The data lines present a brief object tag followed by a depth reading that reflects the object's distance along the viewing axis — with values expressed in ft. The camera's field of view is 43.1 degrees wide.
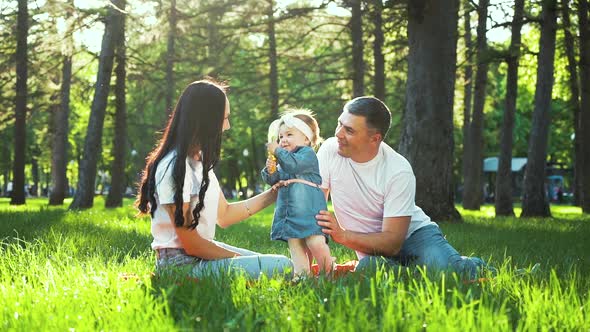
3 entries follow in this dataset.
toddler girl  18.71
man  19.02
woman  16.57
